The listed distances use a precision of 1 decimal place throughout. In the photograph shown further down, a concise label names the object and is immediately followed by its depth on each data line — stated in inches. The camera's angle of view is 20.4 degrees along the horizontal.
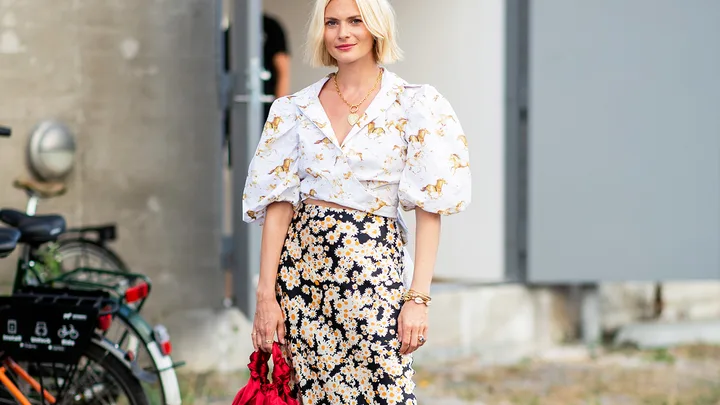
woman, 182.7
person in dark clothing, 420.7
